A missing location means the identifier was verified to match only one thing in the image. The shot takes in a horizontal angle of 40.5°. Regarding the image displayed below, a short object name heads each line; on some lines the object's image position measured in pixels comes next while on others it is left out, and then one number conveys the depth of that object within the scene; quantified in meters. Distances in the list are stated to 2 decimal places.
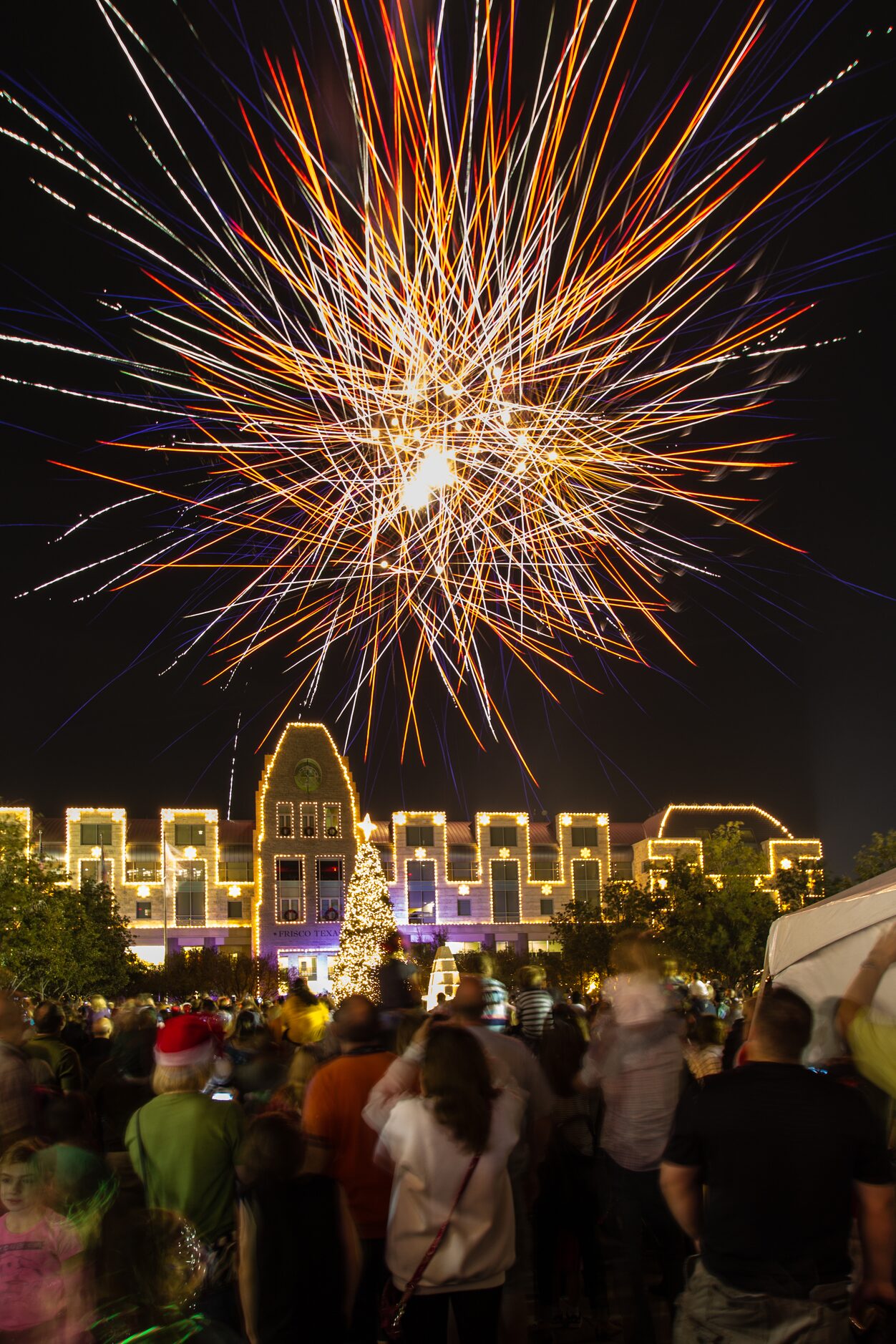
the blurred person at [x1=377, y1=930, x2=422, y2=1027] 8.13
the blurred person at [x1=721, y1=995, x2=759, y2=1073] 8.23
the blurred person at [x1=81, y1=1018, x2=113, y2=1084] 10.40
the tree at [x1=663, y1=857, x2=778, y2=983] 36.16
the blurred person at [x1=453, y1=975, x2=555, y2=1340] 6.02
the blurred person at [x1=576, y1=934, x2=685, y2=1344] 5.95
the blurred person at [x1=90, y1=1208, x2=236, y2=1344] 3.90
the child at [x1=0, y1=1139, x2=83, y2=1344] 3.75
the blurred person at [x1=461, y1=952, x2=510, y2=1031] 7.10
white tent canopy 10.90
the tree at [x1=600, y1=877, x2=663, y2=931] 40.18
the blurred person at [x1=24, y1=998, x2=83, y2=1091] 8.42
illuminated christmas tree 47.19
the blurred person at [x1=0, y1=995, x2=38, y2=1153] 6.23
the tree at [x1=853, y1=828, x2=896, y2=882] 34.78
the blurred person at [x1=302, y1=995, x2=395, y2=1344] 5.14
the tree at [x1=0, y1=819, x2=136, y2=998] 37.09
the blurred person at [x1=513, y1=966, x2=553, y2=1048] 9.23
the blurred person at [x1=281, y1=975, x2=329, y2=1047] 9.58
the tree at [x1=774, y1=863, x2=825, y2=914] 39.94
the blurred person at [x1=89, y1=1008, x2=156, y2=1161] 8.36
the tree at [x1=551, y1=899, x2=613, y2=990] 44.97
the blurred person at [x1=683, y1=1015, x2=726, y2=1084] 8.34
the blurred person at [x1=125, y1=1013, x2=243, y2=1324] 4.87
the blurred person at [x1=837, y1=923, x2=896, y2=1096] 4.83
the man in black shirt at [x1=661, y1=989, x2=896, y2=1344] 3.52
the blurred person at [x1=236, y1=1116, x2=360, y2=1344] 3.95
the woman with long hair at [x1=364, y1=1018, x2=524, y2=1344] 4.27
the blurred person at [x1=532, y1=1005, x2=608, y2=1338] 7.27
